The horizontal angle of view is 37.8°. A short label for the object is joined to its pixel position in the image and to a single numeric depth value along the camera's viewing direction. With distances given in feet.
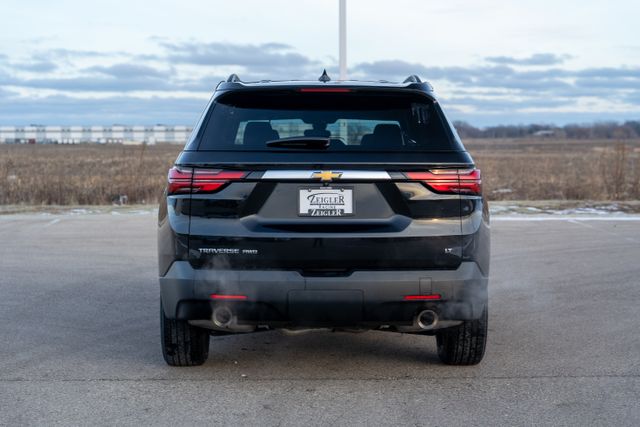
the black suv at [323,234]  17.51
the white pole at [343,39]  57.47
